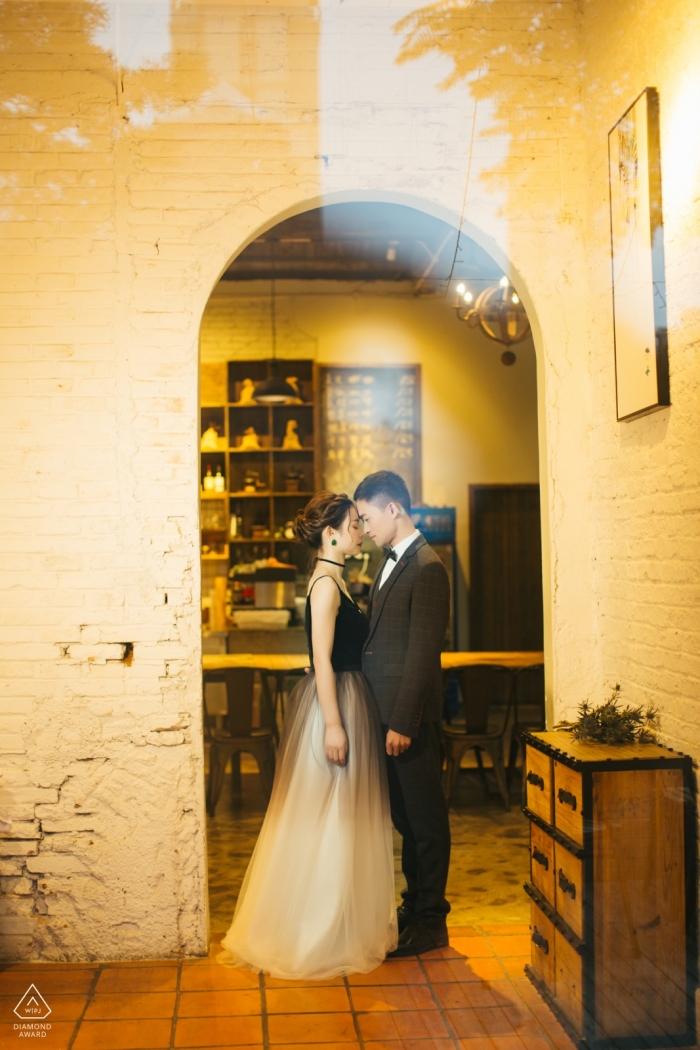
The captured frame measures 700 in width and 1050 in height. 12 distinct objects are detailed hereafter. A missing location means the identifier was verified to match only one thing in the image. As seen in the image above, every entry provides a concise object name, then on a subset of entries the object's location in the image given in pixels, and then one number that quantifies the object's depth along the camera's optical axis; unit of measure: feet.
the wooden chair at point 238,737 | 17.33
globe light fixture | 19.13
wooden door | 29.12
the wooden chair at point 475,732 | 17.57
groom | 11.01
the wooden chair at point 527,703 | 18.66
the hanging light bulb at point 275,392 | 25.17
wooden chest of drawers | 8.41
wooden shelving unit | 28.81
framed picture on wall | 9.11
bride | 10.32
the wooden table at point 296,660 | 18.29
